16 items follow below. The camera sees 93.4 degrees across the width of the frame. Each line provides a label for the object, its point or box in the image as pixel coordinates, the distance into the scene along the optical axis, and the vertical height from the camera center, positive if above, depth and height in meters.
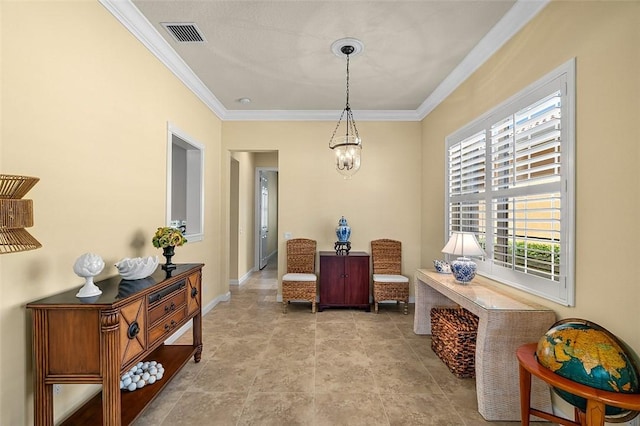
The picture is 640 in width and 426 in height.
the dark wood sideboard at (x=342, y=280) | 4.57 -1.06
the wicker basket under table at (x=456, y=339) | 2.70 -1.22
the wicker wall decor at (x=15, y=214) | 1.24 -0.03
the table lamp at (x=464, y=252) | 2.89 -0.40
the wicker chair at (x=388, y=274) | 4.50 -1.01
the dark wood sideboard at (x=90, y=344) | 1.64 -0.76
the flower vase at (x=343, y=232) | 4.70 -0.34
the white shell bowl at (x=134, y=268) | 2.12 -0.42
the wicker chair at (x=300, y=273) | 4.48 -1.00
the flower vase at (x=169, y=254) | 2.58 -0.40
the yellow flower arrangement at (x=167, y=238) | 2.61 -0.25
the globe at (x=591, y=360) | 1.49 -0.78
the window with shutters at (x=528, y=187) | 2.06 +0.20
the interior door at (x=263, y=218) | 7.75 -0.24
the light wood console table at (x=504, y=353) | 2.14 -1.03
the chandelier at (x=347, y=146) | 2.97 +0.71
